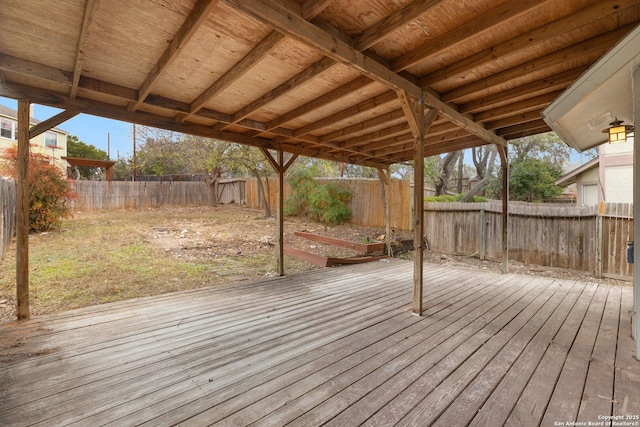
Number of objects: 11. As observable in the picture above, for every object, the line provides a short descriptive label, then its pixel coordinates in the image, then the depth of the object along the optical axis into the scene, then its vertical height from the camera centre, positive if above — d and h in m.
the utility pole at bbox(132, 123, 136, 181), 14.78 +3.32
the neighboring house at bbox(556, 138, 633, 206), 8.67 +1.31
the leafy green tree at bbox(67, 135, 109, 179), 20.65 +4.49
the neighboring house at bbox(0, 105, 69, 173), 12.76 +3.74
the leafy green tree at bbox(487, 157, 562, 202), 12.57 +1.43
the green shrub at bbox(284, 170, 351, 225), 9.93 +0.39
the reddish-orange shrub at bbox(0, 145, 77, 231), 7.03 +0.52
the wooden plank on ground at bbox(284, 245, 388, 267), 5.86 -1.06
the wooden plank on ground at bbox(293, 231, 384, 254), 6.73 -0.84
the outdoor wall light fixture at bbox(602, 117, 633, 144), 3.04 +0.90
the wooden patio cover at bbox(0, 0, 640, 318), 1.89 +1.34
